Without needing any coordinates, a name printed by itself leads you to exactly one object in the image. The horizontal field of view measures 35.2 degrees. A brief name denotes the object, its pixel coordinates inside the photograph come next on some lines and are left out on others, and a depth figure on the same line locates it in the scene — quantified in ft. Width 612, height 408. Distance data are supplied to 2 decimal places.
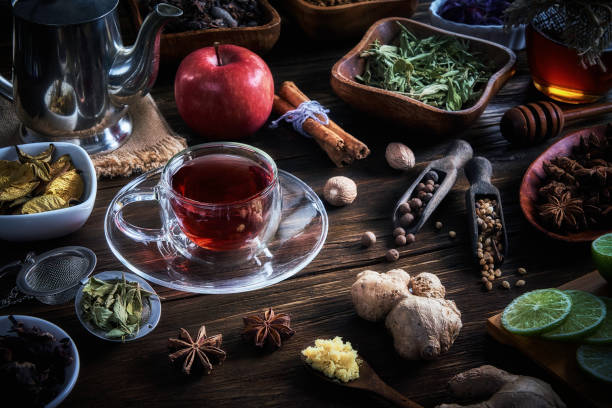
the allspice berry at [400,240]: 2.03
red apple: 2.26
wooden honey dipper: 2.30
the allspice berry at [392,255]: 1.99
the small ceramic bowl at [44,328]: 1.67
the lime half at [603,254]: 1.85
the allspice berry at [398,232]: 2.04
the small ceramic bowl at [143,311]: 1.78
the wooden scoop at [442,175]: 2.08
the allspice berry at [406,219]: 2.06
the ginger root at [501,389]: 1.63
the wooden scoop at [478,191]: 2.00
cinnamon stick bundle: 2.27
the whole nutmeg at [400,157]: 2.23
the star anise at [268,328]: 1.79
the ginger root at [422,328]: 1.76
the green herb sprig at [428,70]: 2.41
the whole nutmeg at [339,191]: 2.12
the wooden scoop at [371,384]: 1.69
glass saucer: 1.81
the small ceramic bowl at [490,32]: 2.71
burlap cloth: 2.21
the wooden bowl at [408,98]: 2.26
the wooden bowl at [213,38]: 2.53
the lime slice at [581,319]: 1.73
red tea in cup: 1.81
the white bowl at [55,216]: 1.90
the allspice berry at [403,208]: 2.09
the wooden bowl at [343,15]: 2.68
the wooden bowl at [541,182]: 2.01
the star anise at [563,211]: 2.01
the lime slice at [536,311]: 1.75
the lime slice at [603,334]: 1.72
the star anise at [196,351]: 1.75
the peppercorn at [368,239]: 2.02
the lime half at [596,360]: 1.68
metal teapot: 2.06
